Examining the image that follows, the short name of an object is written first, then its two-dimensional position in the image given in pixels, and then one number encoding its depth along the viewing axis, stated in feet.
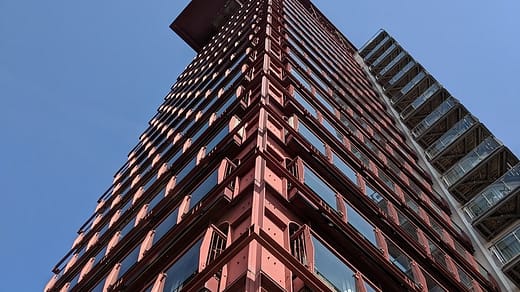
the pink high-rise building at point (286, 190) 46.26
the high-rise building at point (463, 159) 94.32
